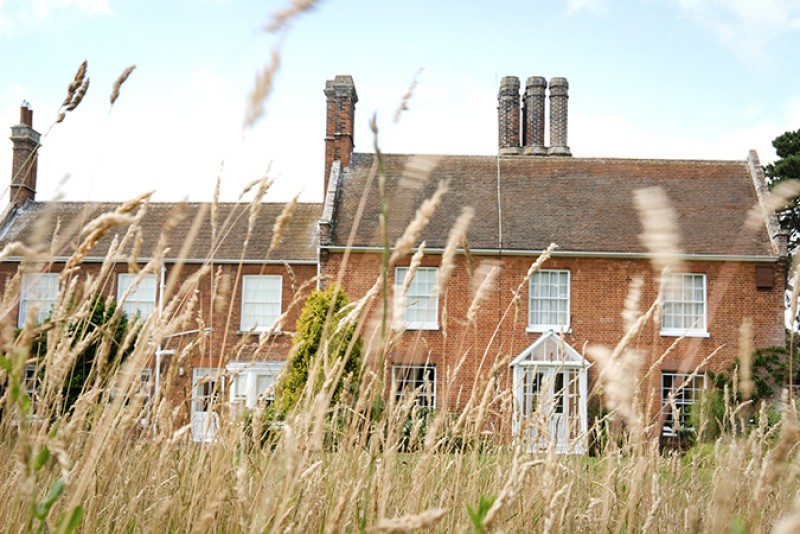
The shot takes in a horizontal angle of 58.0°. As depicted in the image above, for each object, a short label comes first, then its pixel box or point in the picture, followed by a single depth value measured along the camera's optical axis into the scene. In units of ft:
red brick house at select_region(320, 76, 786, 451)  57.77
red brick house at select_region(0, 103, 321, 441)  61.93
